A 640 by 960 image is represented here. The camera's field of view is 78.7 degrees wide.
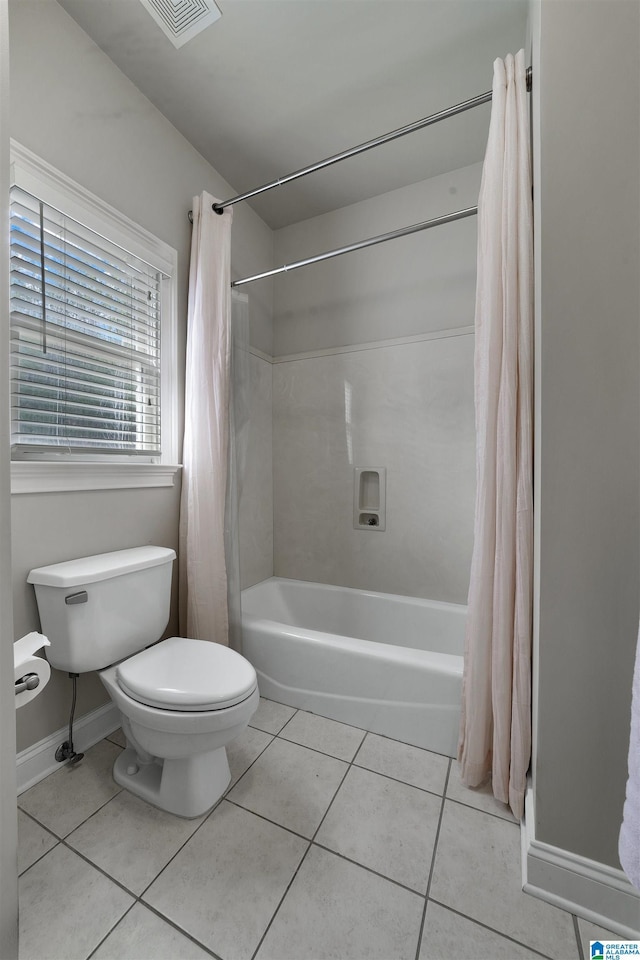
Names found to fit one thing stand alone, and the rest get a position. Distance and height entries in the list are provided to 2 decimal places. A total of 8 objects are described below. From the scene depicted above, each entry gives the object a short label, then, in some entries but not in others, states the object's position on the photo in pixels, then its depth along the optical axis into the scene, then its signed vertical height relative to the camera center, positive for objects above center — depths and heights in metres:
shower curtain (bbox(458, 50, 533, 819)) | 1.11 +0.02
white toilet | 1.09 -0.62
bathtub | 1.44 -0.83
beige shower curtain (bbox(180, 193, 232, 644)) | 1.70 +0.13
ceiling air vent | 1.29 +1.54
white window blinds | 1.26 +0.47
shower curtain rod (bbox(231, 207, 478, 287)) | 1.44 +0.94
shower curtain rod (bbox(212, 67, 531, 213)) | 1.25 +1.17
